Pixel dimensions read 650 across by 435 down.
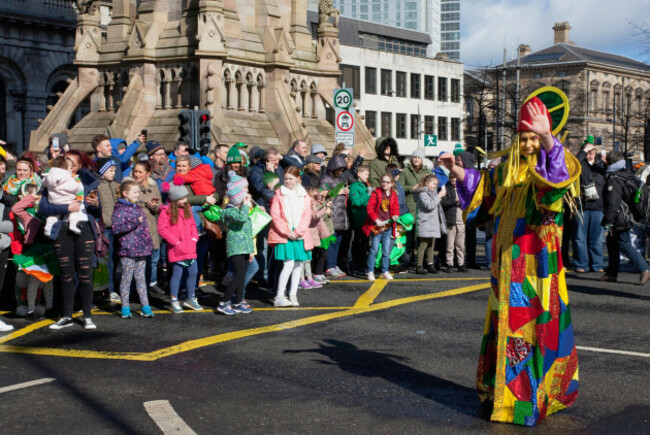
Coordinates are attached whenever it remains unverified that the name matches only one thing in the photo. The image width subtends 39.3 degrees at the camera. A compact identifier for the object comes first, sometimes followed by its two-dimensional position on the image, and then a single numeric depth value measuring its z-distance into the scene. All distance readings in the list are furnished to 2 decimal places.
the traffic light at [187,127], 16.53
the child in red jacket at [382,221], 13.91
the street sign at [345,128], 18.23
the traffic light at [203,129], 16.58
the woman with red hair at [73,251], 9.61
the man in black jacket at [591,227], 15.06
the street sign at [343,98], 18.41
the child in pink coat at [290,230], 11.32
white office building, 75.56
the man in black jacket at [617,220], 13.23
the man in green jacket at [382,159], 15.60
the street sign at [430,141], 25.62
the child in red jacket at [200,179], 11.86
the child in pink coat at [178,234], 10.66
